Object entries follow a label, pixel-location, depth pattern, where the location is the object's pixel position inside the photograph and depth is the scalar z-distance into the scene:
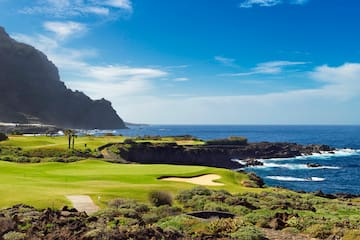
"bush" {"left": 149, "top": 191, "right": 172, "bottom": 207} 23.21
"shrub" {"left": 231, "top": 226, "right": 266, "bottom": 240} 13.64
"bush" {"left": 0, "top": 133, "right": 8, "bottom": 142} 71.89
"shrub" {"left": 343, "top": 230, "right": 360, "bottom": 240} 13.75
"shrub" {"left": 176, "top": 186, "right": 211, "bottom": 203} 25.70
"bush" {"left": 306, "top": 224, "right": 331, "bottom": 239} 14.70
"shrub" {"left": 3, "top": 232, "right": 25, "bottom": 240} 13.03
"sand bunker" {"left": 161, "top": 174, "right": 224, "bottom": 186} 35.79
